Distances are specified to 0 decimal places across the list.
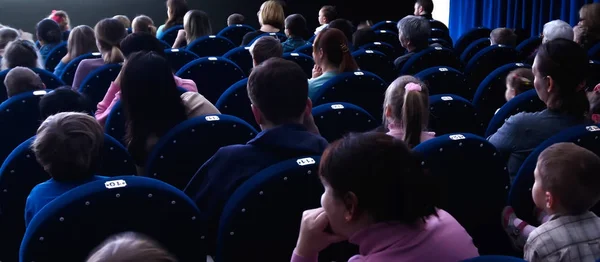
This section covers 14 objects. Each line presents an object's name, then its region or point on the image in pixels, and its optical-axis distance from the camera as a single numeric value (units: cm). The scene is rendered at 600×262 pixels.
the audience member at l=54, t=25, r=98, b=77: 576
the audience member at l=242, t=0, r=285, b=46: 790
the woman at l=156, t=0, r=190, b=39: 853
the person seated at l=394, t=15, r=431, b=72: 587
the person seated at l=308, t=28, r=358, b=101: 447
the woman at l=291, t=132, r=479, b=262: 162
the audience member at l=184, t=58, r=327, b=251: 241
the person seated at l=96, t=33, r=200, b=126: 385
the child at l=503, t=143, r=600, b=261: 211
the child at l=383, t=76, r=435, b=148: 280
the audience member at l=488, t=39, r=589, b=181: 304
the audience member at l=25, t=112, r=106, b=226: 231
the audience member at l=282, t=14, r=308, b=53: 676
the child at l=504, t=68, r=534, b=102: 396
